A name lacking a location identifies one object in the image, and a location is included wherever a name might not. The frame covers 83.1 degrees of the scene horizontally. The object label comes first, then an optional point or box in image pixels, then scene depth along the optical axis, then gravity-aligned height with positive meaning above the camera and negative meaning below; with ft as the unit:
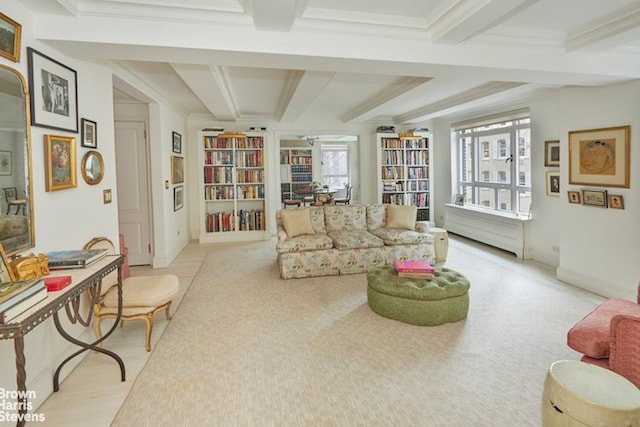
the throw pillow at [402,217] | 17.83 -1.37
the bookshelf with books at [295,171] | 37.19 +2.16
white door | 17.37 +0.30
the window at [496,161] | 18.92 +1.53
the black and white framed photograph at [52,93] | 7.39 +2.32
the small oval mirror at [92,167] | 9.54 +0.79
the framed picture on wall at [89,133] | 9.44 +1.71
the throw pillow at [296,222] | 16.57 -1.39
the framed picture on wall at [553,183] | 16.34 +0.16
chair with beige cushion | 9.30 -2.69
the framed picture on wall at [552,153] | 16.24 +1.54
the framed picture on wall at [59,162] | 7.80 +0.79
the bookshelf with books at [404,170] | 25.64 +1.42
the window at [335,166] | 38.70 +2.72
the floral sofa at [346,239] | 15.61 -2.16
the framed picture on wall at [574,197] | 13.75 -0.42
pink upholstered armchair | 5.60 -2.72
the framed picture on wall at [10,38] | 6.57 +3.00
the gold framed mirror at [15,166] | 6.41 +0.59
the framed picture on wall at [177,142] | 20.21 +3.02
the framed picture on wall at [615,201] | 12.24 -0.54
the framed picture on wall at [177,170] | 19.62 +1.42
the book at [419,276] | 11.53 -2.77
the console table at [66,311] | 4.95 -1.73
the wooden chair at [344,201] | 30.12 -0.85
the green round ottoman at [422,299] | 10.57 -3.28
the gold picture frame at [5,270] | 5.70 -1.15
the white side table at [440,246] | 17.74 -2.80
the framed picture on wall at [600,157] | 12.03 +1.02
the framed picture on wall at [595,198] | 12.77 -0.44
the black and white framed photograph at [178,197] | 20.12 -0.16
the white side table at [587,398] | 4.60 -2.82
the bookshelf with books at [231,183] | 23.61 +0.66
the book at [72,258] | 6.95 -1.23
